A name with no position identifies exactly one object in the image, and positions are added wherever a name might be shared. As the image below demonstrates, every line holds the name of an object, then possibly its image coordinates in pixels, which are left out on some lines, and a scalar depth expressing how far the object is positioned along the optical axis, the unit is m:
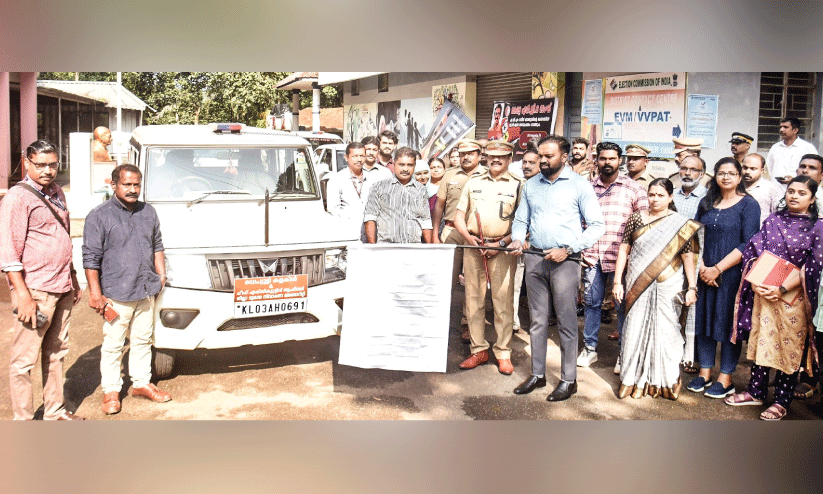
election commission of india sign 6.79
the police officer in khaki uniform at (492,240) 5.34
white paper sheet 4.89
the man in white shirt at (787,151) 5.77
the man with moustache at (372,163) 6.07
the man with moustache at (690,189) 5.50
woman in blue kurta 4.94
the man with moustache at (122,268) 4.43
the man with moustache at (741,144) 5.99
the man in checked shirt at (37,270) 4.10
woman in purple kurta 4.57
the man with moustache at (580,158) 6.53
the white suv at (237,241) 4.75
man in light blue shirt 4.92
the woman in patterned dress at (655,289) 4.92
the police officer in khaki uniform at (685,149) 5.97
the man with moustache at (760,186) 5.30
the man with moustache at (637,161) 6.09
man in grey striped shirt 5.37
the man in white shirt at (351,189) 5.91
